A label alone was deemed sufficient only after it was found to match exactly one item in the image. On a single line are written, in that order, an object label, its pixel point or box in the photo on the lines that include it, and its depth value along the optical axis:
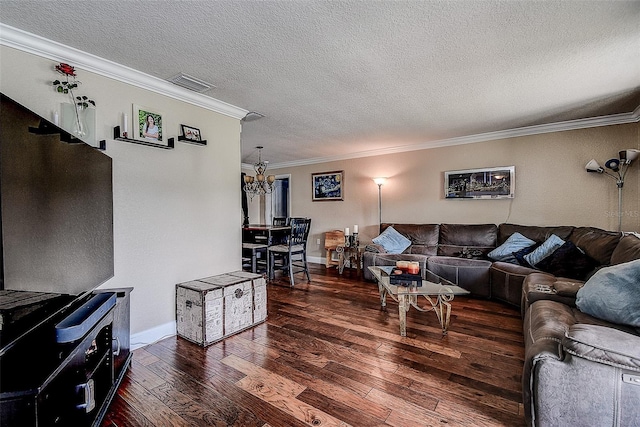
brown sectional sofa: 1.20
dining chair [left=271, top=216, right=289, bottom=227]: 6.10
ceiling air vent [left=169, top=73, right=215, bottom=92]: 2.45
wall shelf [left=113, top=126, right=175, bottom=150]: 2.26
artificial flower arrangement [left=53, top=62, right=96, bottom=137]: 2.00
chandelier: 5.13
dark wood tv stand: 0.89
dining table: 4.42
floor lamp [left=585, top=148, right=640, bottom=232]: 3.36
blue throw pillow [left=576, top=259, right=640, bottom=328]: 1.58
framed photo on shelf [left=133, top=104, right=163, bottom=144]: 2.38
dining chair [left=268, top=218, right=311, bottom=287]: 4.35
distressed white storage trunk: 2.42
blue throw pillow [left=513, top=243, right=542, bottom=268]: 3.52
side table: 5.19
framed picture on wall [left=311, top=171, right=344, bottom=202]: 6.00
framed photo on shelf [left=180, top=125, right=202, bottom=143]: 2.72
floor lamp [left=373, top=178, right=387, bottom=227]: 5.28
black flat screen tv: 1.12
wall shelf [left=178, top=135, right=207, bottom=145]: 2.68
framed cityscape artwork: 4.27
